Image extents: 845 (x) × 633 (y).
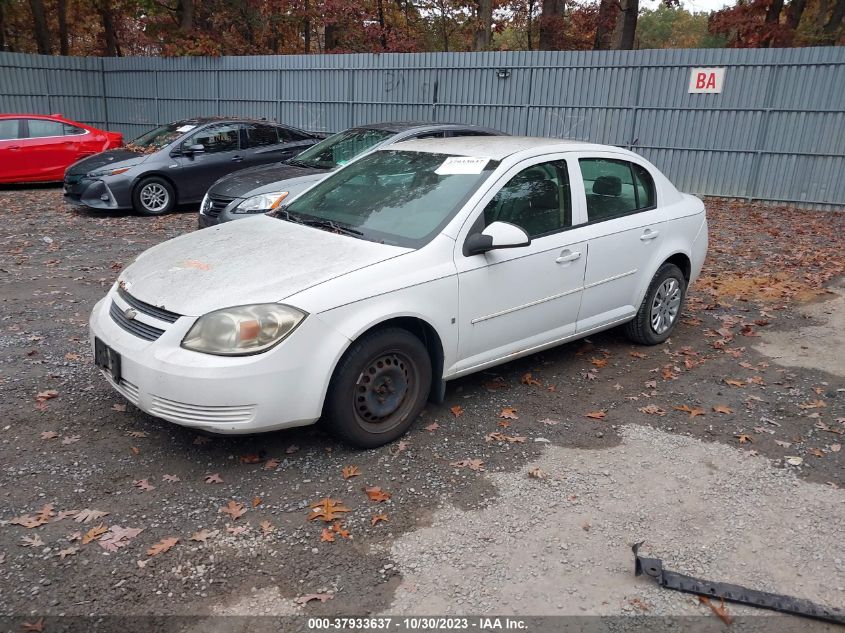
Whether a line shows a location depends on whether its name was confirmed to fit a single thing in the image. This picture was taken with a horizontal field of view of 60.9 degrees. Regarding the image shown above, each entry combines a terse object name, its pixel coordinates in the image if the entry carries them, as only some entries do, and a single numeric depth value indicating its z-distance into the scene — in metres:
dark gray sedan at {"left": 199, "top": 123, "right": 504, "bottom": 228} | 8.55
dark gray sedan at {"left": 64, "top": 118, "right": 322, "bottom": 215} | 11.20
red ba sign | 13.27
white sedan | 3.69
